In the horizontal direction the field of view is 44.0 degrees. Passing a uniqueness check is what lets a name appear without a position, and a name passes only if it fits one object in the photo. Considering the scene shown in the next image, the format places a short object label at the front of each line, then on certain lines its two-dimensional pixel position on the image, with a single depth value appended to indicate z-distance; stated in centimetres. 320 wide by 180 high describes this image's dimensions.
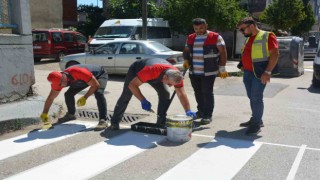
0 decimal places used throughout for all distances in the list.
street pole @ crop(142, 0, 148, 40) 1580
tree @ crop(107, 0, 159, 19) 2520
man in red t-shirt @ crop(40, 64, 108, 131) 592
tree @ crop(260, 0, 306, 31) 3200
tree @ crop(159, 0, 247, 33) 2169
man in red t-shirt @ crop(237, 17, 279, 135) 581
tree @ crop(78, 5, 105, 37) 3316
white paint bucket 548
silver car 1284
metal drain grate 716
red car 1912
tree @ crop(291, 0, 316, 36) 4378
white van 1702
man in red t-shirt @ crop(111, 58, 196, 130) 545
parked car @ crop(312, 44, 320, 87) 1134
